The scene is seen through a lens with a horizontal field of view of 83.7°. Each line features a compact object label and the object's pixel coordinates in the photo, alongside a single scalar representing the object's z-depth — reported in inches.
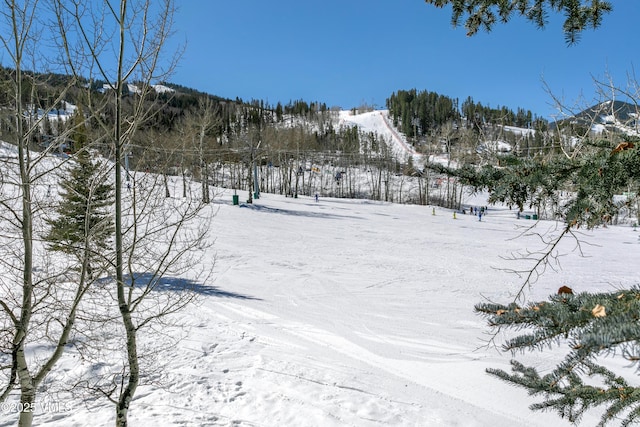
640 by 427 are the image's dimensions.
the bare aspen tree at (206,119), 1012.8
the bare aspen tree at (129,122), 136.8
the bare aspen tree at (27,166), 139.5
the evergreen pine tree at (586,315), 48.2
